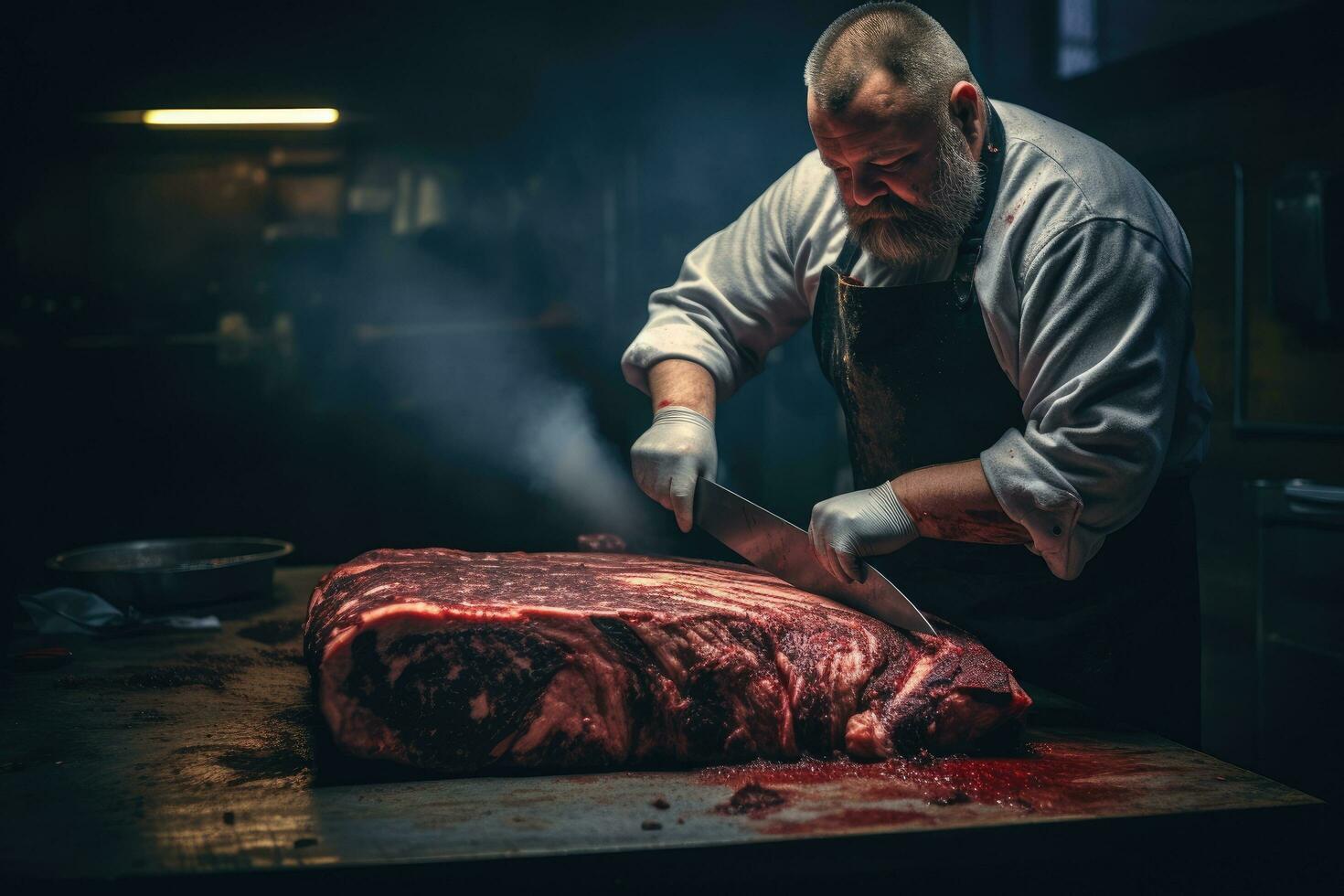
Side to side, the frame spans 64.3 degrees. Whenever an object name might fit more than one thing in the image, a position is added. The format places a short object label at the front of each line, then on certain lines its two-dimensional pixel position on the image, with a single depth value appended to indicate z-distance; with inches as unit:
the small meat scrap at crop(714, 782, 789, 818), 69.9
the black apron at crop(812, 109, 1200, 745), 96.3
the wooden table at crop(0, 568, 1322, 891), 63.3
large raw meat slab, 77.9
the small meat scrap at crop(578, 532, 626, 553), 121.0
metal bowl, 119.8
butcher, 85.0
